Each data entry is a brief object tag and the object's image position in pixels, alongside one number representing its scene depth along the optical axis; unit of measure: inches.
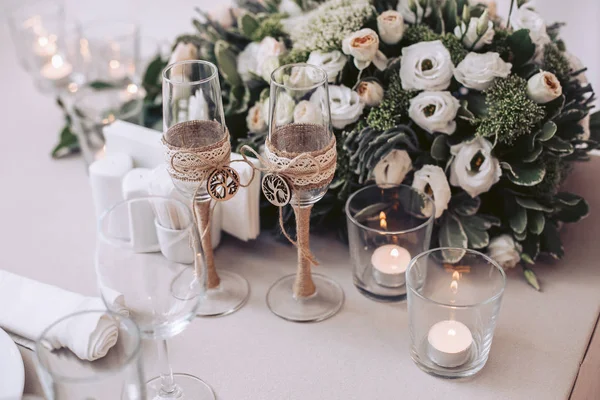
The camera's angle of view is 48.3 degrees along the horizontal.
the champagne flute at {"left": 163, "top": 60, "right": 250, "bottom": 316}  33.8
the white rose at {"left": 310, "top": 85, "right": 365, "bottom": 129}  39.2
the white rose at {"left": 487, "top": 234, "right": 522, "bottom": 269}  39.4
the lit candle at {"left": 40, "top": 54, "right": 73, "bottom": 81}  63.8
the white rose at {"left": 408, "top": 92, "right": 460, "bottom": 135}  38.0
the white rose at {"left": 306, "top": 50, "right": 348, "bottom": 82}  40.3
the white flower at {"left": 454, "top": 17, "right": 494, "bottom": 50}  39.5
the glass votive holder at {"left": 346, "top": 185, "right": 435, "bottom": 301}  38.6
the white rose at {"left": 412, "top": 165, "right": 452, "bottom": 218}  38.9
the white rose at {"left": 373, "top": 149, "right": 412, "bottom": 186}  39.9
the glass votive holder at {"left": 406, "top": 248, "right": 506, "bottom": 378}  32.7
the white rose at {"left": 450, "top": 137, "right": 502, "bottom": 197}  38.3
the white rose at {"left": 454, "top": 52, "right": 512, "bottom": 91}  38.0
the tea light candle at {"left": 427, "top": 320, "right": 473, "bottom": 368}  33.5
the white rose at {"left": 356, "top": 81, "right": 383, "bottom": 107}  39.6
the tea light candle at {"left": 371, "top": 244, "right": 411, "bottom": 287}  39.6
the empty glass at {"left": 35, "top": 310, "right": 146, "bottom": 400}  22.9
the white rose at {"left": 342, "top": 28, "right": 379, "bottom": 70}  38.9
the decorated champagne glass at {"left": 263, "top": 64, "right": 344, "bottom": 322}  33.2
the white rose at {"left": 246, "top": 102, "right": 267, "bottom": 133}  43.0
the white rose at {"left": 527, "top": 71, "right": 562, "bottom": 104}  37.5
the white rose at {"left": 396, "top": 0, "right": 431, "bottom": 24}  42.4
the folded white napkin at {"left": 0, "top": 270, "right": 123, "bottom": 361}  33.4
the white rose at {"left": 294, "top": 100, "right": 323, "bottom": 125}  33.7
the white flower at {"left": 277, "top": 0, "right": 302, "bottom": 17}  49.1
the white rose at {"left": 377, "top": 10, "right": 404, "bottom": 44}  40.5
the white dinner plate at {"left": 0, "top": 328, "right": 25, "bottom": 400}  29.6
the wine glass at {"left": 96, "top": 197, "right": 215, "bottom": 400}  28.3
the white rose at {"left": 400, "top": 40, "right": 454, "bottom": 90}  38.7
